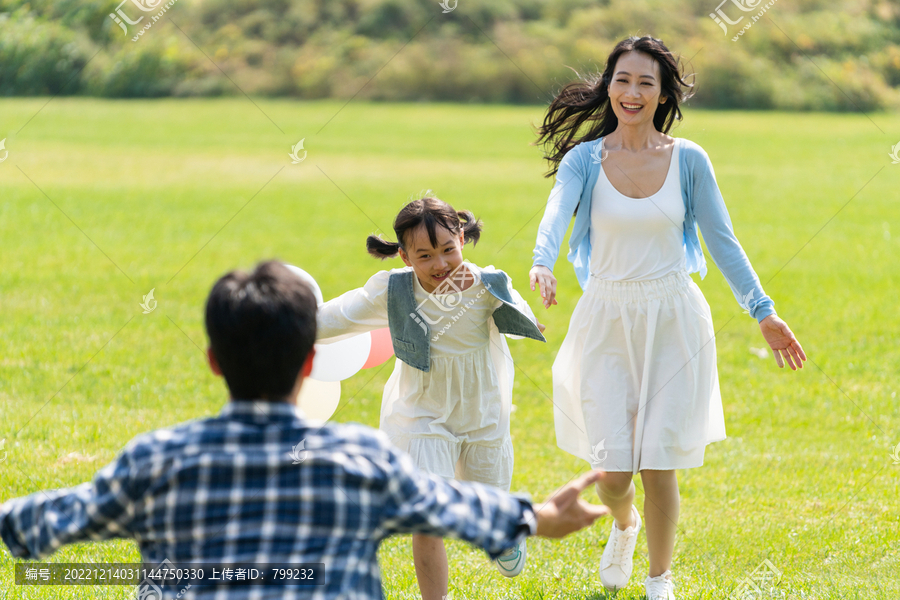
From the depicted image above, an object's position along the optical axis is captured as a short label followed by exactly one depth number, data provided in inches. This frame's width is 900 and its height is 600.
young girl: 262.1
